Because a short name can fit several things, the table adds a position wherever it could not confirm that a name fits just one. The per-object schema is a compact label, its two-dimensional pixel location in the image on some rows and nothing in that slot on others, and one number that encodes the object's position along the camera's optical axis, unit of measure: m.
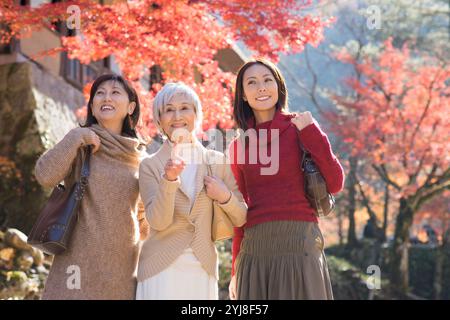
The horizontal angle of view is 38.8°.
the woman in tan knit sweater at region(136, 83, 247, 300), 3.34
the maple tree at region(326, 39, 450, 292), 14.55
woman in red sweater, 3.48
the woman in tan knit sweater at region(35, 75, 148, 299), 3.54
